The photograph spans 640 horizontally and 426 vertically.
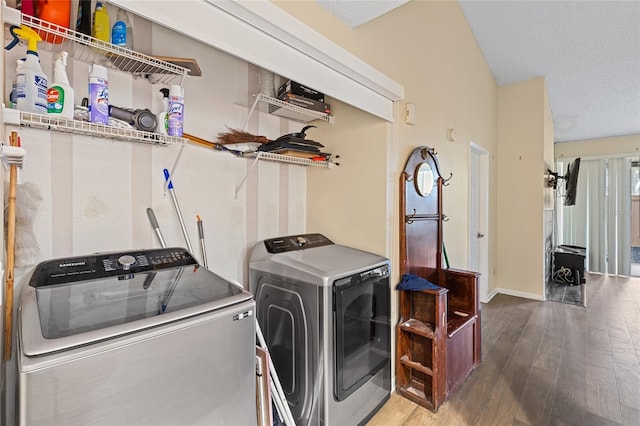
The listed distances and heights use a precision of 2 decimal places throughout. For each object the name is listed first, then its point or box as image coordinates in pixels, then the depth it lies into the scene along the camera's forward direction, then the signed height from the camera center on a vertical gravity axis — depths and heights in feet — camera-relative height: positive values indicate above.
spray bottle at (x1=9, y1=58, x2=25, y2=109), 3.39 +1.36
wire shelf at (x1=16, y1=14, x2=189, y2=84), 3.49 +2.15
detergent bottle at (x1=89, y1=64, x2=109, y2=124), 3.91 +1.51
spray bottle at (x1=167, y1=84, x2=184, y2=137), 4.61 +1.51
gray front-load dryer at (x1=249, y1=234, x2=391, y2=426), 5.46 -2.19
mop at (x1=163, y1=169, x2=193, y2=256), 5.37 +0.13
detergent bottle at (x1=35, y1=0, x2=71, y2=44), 3.56 +2.33
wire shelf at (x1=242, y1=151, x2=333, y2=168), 6.23 +1.16
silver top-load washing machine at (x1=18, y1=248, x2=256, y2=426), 2.39 -1.22
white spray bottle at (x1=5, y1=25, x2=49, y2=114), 3.37 +1.46
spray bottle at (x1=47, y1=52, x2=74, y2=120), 3.60 +1.39
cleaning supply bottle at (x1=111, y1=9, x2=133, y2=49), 4.15 +2.41
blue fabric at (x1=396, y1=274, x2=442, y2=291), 7.19 -1.71
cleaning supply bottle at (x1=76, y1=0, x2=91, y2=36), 3.99 +2.49
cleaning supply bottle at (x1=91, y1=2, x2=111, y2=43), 4.08 +2.49
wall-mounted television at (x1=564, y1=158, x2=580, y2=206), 16.75 +1.65
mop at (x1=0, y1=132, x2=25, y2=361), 3.24 -0.36
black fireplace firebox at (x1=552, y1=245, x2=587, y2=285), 16.71 -3.07
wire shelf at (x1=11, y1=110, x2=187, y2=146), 3.42 +1.06
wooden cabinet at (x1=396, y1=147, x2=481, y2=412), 6.91 -2.46
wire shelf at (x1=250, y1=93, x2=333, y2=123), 6.36 +2.31
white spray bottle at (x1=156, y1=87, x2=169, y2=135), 4.68 +1.39
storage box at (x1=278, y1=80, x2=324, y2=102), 6.55 +2.66
